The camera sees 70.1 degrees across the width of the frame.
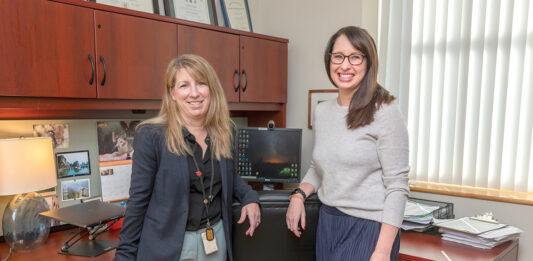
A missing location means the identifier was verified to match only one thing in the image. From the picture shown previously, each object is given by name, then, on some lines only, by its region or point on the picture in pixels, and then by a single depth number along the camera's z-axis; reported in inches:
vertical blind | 77.1
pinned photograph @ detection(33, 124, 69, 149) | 72.8
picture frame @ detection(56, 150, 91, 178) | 75.0
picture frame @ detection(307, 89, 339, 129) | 100.4
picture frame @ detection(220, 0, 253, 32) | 103.8
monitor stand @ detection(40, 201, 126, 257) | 63.7
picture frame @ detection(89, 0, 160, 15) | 80.2
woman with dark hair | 43.7
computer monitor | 94.0
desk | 59.7
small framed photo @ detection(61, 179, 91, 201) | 76.0
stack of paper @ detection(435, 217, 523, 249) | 62.7
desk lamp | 62.3
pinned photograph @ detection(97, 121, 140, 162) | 80.7
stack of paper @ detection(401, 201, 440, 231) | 69.8
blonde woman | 45.8
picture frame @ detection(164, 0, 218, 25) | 91.6
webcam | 92.8
